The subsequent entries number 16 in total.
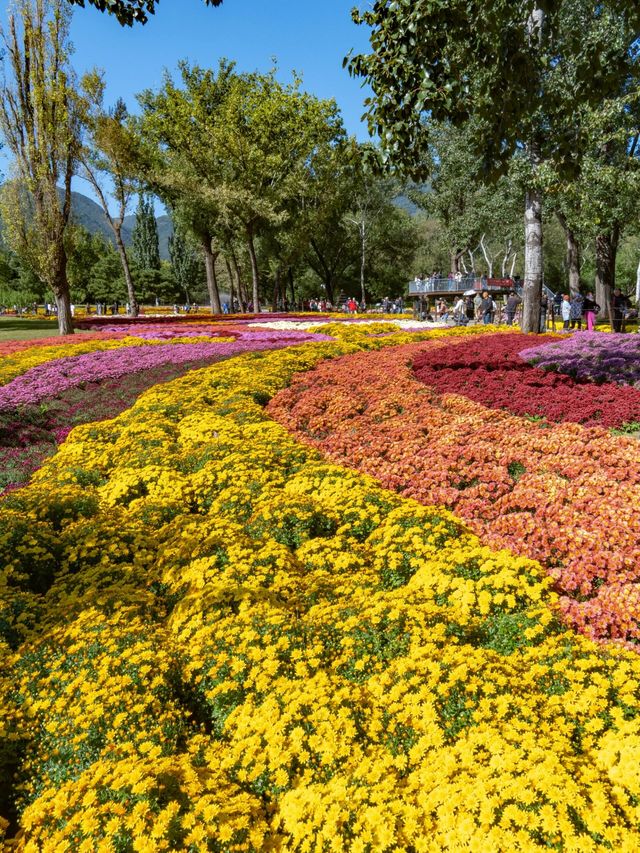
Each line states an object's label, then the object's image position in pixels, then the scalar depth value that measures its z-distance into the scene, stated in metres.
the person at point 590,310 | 21.23
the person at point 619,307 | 20.83
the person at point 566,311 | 23.59
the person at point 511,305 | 25.89
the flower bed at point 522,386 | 8.59
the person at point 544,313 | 21.35
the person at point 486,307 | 26.61
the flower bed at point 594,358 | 10.66
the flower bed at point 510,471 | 4.21
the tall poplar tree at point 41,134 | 25.83
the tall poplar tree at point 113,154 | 33.66
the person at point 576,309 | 22.11
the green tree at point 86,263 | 77.19
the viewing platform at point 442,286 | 39.00
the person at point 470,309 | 32.96
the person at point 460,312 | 29.47
